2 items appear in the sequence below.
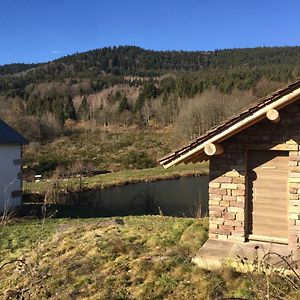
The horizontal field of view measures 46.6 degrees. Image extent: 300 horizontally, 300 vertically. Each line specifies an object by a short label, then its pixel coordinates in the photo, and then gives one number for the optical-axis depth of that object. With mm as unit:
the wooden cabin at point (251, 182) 6458
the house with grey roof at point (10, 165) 12126
